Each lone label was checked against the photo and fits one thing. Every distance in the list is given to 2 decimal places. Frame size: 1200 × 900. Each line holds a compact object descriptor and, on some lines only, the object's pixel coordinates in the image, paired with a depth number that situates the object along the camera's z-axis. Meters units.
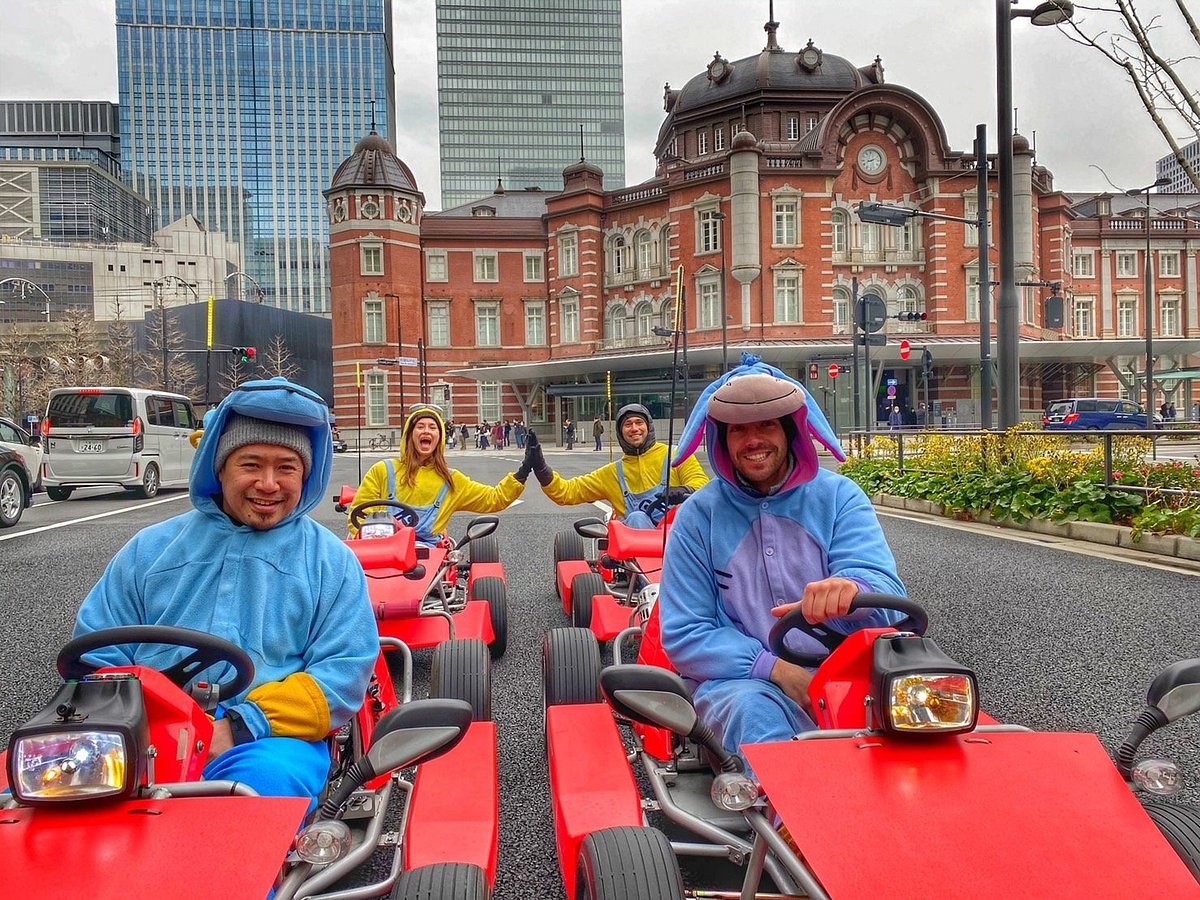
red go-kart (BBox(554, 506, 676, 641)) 4.29
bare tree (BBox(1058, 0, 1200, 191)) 8.09
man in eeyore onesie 2.41
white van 14.45
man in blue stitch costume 2.22
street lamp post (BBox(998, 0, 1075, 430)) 9.55
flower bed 8.03
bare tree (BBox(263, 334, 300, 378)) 58.12
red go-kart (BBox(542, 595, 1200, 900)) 1.41
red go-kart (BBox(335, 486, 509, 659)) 4.28
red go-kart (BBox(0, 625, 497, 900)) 1.37
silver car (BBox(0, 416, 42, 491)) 12.67
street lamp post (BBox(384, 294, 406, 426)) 43.47
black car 10.96
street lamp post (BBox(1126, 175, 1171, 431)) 19.55
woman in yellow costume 5.70
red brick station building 37.88
